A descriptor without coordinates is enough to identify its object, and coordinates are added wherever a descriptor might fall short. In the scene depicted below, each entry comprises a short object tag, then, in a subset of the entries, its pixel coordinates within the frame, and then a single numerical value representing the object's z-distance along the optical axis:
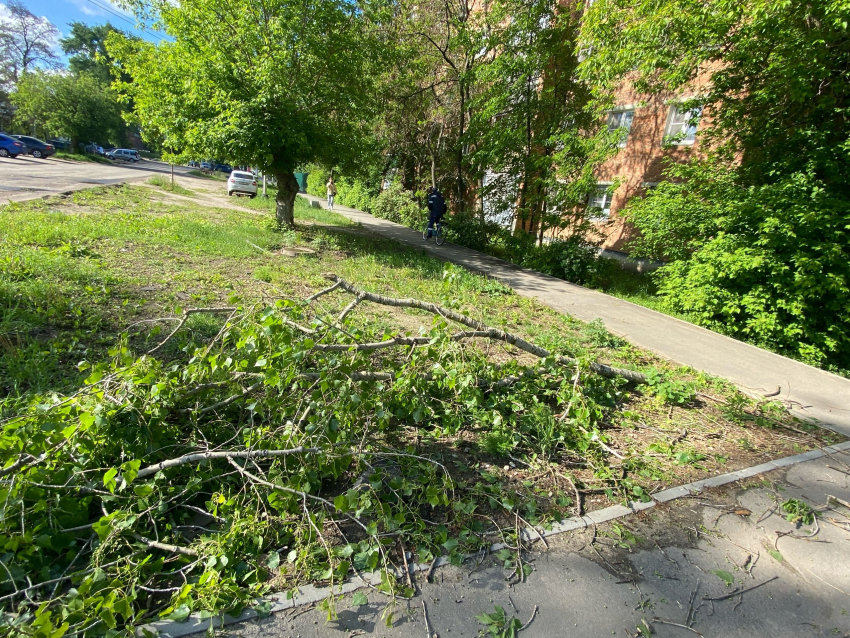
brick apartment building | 14.51
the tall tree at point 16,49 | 45.97
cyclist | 14.80
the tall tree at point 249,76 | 9.81
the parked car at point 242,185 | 22.58
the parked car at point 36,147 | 30.00
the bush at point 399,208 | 19.59
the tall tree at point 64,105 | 37.34
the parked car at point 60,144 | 40.94
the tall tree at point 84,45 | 66.56
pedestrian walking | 22.67
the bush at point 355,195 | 25.02
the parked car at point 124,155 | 45.49
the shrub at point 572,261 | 11.56
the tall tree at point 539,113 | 11.98
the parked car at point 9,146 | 27.33
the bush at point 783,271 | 6.68
